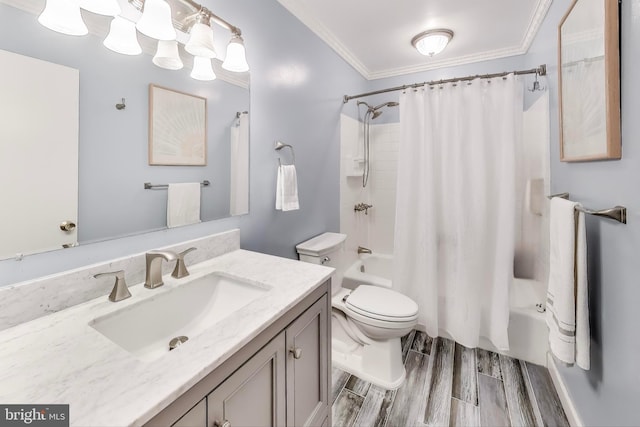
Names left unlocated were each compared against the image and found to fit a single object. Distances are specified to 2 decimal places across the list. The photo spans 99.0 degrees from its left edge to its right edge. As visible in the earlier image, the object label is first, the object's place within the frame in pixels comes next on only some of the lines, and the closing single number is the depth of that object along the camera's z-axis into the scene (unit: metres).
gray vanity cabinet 0.60
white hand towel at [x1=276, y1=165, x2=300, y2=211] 1.67
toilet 1.62
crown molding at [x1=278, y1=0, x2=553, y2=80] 1.83
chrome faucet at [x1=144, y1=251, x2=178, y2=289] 0.98
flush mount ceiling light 2.15
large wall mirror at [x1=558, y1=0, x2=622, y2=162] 0.88
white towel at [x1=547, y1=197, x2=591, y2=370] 0.99
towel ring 1.70
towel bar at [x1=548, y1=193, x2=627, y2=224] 0.87
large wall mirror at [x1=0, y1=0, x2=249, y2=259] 0.75
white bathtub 1.83
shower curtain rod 1.79
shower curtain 1.81
